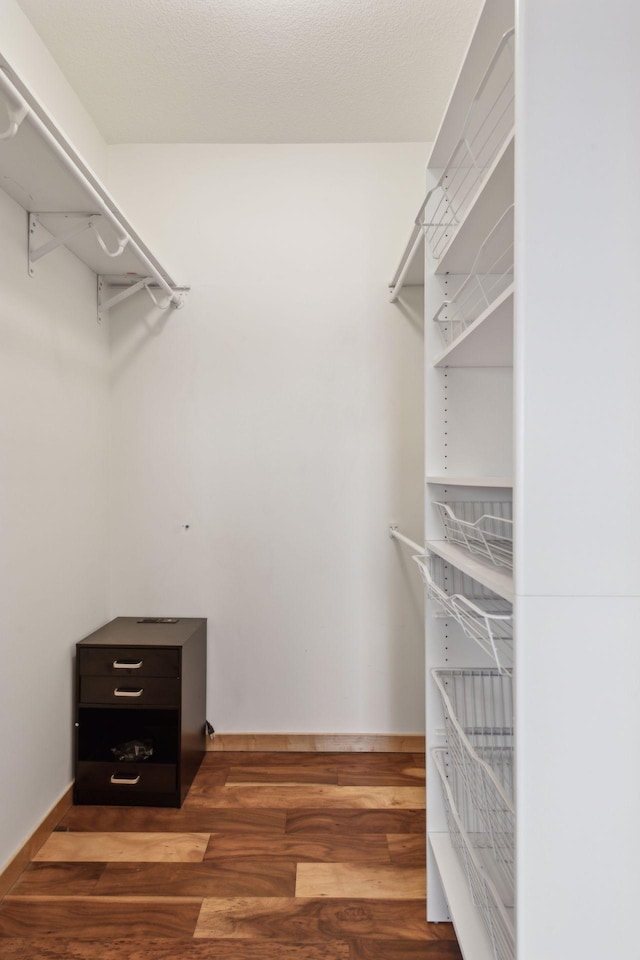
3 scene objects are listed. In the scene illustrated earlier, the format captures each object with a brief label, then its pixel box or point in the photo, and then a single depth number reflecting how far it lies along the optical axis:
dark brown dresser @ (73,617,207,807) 2.17
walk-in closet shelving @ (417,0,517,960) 1.43
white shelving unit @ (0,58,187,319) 1.33
